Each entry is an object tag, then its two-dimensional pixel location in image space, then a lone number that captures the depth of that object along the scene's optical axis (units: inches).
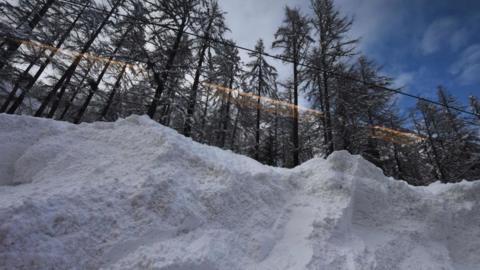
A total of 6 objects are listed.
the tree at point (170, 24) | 354.9
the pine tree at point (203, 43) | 392.5
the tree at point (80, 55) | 493.0
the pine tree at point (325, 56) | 450.0
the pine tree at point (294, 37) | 493.0
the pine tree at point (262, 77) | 617.3
